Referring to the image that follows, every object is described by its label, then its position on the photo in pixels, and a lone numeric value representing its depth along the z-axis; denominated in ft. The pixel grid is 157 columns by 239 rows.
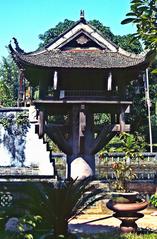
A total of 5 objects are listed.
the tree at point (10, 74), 184.03
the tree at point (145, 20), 13.80
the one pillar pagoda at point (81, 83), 45.60
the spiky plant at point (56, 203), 19.26
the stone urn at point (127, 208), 25.35
